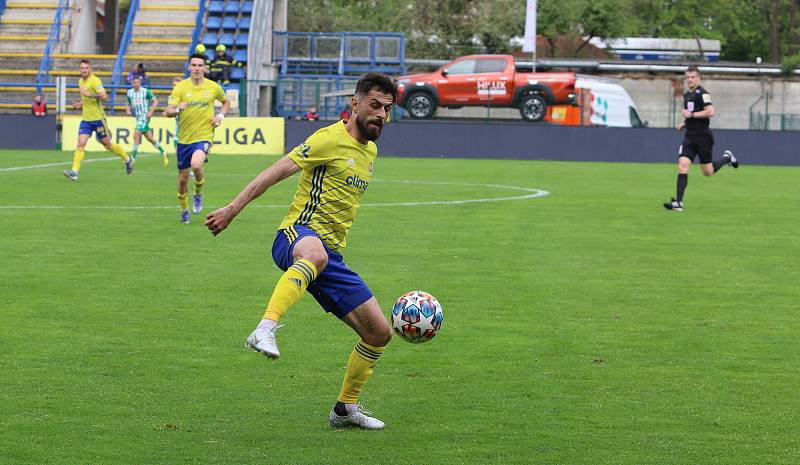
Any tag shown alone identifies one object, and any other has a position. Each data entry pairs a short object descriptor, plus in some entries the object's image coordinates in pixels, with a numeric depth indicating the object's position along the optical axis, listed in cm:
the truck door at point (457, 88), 4475
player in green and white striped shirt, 3228
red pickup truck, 4431
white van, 4473
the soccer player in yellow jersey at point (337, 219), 720
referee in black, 2194
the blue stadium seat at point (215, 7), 5303
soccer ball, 753
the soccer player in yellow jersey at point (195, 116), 1873
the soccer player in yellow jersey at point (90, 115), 2628
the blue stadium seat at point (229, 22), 5188
